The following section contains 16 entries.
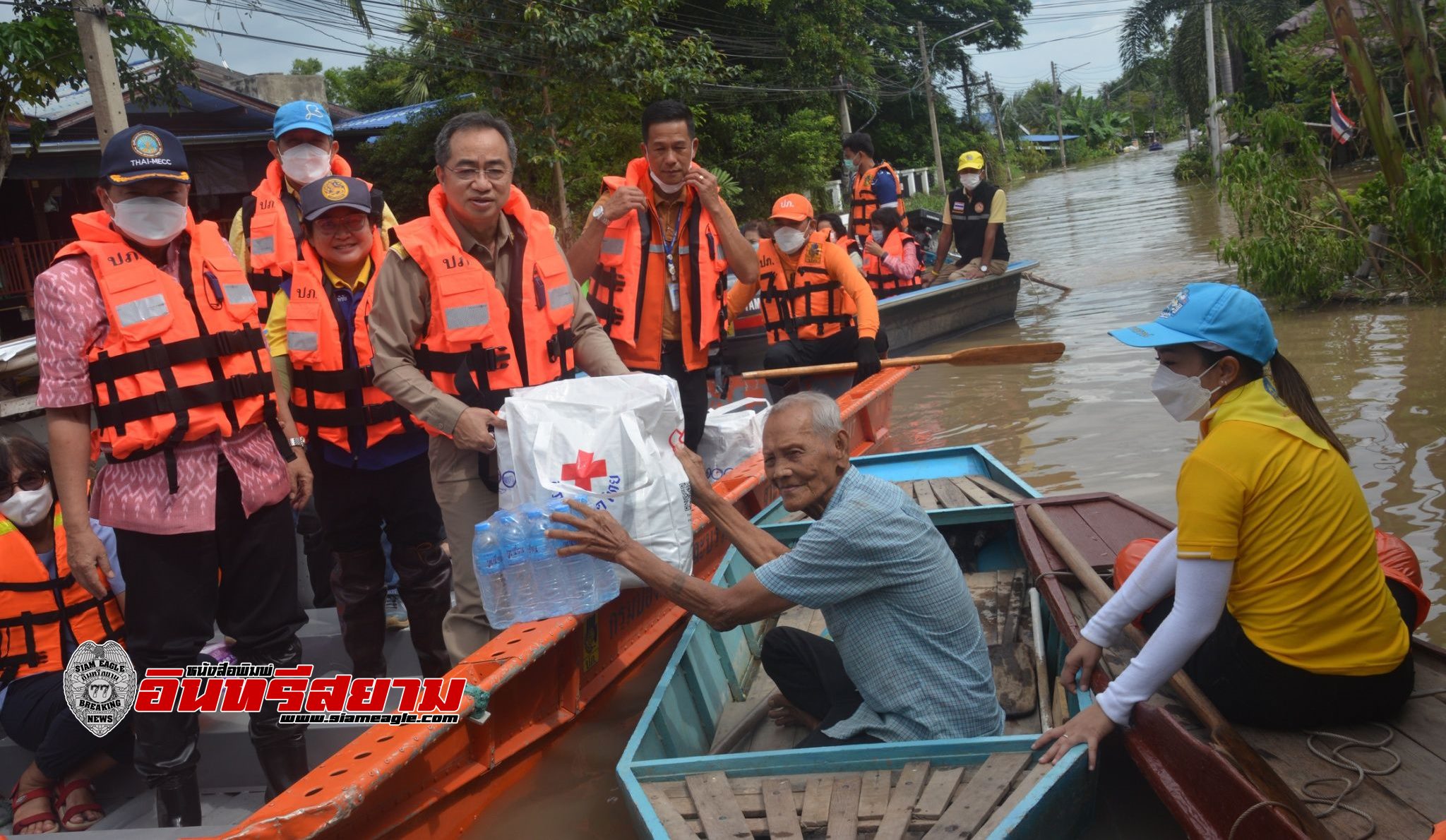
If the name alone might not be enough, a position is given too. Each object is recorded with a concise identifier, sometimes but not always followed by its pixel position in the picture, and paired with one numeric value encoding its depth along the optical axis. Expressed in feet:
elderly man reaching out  9.35
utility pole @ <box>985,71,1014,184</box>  183.50
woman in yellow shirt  8.25
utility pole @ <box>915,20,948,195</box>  118.11
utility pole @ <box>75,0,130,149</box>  25.53
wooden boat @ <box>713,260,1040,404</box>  32.50
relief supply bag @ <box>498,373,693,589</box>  10.47
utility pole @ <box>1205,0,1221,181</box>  105.19
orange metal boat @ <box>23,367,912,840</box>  8.34
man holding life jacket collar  15.30
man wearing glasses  11.24
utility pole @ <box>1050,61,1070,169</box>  238.15
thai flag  51.00
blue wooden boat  8.65
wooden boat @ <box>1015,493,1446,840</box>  7.64
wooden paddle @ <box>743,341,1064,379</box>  19.08
